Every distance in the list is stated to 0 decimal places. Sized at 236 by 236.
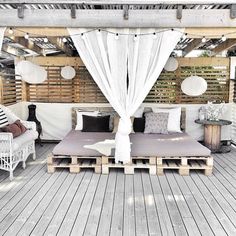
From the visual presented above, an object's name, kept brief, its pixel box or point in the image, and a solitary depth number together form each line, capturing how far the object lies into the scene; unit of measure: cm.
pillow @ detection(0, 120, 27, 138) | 517
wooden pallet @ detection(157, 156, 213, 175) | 491
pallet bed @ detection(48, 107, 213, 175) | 495
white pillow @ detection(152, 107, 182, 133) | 656
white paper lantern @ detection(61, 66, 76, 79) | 723
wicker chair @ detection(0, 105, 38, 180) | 463
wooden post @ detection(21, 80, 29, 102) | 753
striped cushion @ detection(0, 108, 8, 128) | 576
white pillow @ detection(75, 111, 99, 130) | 690
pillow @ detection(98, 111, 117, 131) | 698
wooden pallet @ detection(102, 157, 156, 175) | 494
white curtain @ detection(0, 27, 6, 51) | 394
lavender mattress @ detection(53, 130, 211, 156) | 500
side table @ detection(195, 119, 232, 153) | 650
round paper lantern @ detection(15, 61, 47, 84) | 575
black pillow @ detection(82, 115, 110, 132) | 666
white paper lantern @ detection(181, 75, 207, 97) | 641
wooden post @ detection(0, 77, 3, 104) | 641
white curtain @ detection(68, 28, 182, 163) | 397
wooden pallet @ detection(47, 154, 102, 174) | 501
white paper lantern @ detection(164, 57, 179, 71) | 701
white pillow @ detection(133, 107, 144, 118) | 698
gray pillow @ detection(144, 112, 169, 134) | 629
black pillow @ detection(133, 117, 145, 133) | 662
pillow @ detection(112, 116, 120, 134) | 660
